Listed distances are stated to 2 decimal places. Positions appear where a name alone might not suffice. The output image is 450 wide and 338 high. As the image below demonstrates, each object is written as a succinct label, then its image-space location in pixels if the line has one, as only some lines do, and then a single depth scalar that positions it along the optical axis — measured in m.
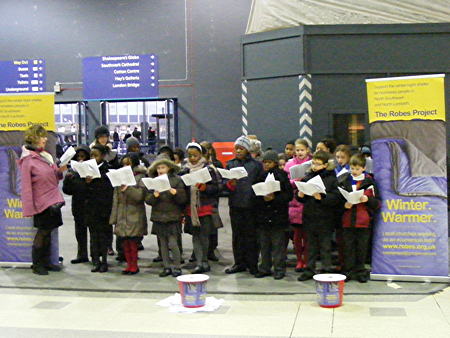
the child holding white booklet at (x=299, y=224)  7.95
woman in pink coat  7.99
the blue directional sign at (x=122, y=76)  18.12
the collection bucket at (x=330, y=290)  6.25
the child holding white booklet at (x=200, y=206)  7.91
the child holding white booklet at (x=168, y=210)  7.80
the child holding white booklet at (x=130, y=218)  7.92
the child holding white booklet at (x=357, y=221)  7.27
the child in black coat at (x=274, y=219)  7.52
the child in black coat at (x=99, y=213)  8.23
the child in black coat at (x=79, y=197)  8.34
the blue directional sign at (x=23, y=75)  18.83
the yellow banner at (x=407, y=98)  7.04
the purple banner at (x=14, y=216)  8.46
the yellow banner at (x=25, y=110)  8.45
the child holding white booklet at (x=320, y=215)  7.37
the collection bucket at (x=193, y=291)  6.34
